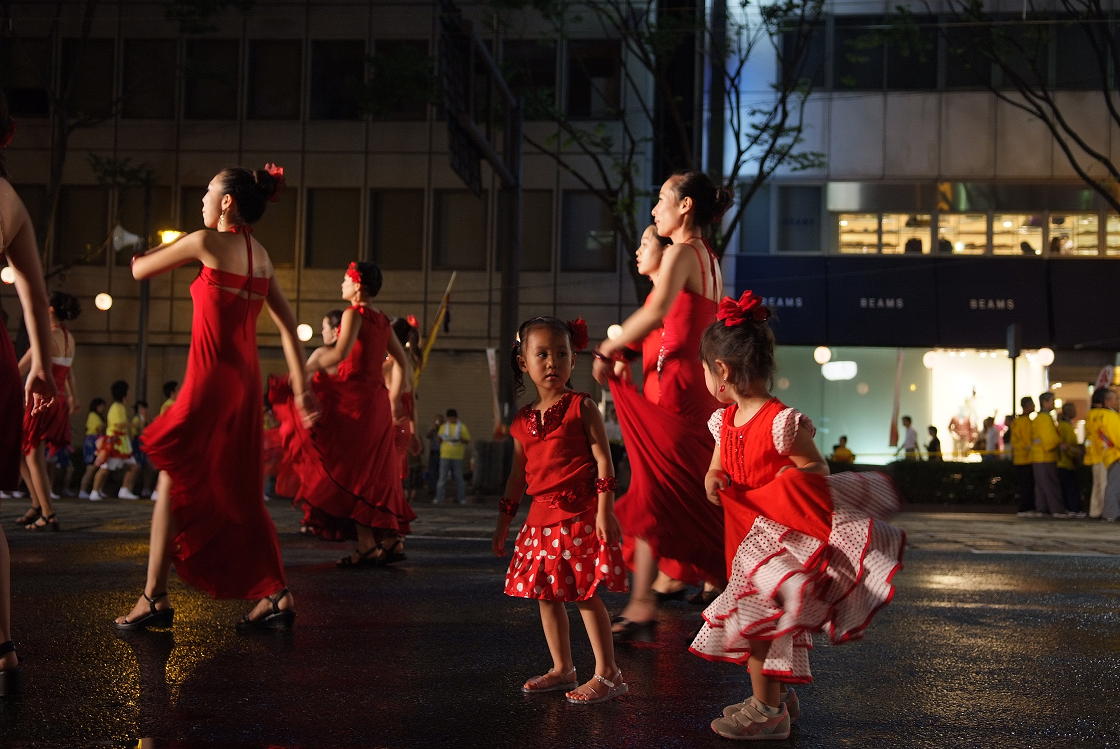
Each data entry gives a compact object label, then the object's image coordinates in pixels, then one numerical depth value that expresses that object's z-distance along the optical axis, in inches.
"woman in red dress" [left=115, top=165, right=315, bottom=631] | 224.8
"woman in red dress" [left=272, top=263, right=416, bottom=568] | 338.3
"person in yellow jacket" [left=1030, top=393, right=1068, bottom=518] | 757.3
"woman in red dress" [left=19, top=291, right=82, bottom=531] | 409.2
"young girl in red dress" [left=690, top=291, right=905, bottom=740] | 145.9
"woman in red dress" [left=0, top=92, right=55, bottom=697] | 168.2
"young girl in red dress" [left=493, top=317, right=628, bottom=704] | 172.4
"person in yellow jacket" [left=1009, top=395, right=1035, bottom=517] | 760.3
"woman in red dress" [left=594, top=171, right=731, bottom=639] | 221.8
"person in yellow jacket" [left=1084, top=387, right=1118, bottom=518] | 735.7
